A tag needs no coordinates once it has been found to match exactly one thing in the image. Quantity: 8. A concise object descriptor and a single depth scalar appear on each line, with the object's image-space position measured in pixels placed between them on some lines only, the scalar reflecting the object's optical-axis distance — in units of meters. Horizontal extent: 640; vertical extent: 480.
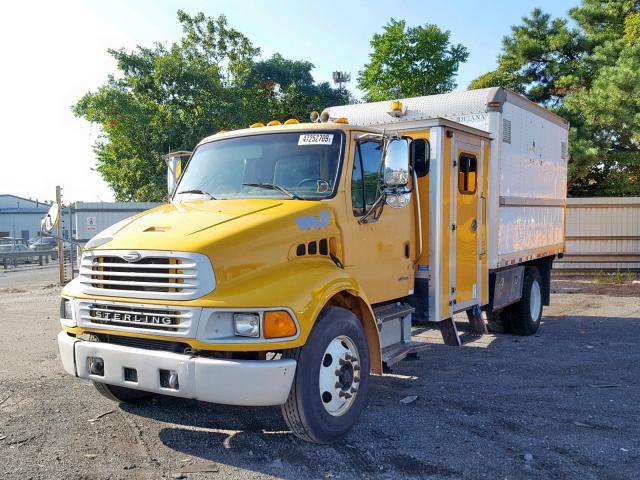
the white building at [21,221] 60.41
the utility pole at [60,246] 14.64
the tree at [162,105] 22.00
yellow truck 4.09
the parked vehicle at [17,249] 29.25
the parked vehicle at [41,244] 34.10
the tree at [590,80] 15.82
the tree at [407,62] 24.30
